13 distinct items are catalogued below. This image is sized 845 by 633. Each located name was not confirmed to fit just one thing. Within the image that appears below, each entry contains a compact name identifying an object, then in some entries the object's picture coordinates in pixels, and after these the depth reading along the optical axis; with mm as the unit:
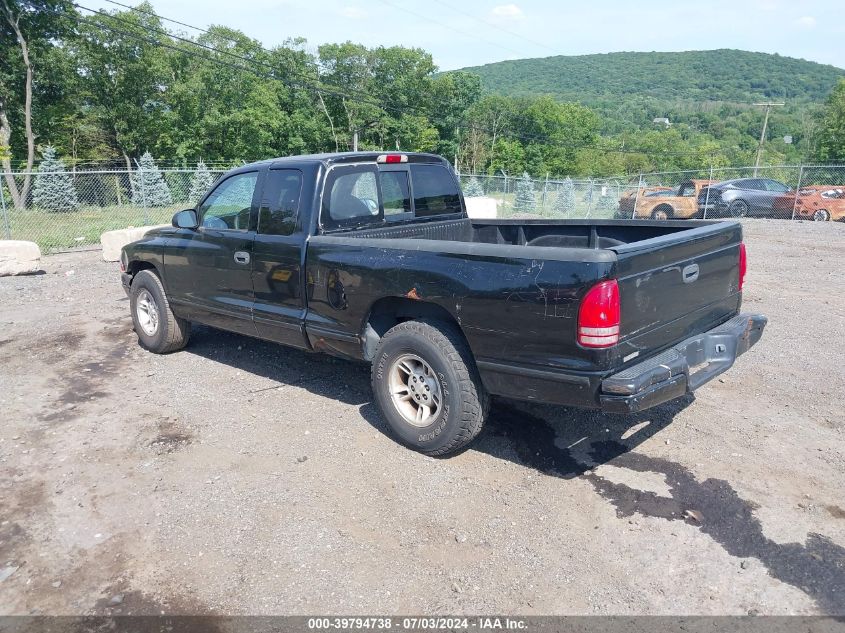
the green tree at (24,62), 35781
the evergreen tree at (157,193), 26172
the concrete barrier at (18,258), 11414
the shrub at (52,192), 29219
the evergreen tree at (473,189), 26891
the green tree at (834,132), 54438
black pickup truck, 3371
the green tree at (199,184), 24297
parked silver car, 20875
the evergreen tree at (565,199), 26383
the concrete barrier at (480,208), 16156
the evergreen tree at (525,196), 27916
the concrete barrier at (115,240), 12990
